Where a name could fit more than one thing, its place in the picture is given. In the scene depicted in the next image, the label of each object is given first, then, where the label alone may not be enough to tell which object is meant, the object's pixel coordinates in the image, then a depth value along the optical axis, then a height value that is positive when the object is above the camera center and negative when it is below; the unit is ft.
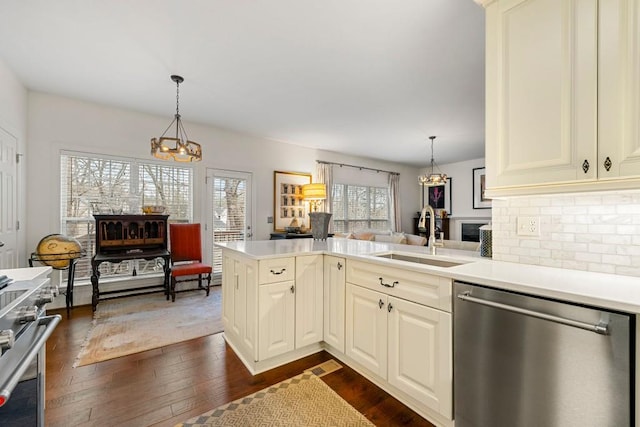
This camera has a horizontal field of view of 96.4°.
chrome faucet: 6.90 -0.37
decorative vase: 9.62 -0.37
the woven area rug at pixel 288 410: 5.29 -3.85
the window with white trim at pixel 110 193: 12.12 +0.93
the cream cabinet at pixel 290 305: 6.72 -2.27
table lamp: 17.35 +1.18
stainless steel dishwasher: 3.28 -1.95
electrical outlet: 5.34 -0.22
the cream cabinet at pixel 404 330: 4.89 -2.29
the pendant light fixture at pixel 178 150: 9.48 +2.13
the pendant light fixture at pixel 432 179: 16.51 +1.99
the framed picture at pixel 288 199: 17.81 +0.91
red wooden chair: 13.52 -1.62
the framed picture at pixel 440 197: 24.82 +1.44
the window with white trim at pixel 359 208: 21.31 +0.44
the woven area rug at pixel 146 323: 8.16 -3.85
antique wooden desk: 11.58 -1.32
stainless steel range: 2.80 -1.51
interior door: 8.97 +0.40
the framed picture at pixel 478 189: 22.52 +1.93
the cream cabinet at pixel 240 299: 6.80 -2.27
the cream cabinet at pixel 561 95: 3.86 +1.80
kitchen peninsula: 4.39 -1.92
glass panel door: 15.43 +0.19
